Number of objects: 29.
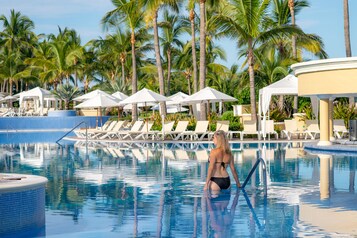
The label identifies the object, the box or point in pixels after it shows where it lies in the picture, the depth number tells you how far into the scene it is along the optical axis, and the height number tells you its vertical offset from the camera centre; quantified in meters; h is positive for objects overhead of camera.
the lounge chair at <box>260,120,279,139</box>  26.45 +0.30
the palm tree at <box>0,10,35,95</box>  62.84 +10.42
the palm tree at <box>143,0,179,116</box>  30.41 +5.95
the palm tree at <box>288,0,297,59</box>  35.83 +6.69
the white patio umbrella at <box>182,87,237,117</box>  27.50 +1.63
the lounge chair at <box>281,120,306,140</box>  26.22 +0.28
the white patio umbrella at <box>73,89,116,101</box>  34.56 +2.28
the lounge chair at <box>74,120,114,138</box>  29.83 +0.28
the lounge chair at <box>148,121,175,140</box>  26.83 +0.20
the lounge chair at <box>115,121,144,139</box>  27.52 +0.26
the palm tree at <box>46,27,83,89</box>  51.84 +6.27
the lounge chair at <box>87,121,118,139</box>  29.04 +0.25
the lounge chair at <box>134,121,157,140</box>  27.23 +0.16
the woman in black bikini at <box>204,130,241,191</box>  11.12 -0.50
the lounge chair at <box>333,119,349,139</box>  24.42 +0.20
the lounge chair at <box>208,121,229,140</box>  26.16 +0.36
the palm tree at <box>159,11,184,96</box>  45.44 +7.33
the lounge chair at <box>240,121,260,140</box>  26.41 +0.18
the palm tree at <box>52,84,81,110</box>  48.09 +3.28
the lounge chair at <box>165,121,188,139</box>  26.69 +0.31
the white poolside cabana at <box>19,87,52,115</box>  46.03 +3.09
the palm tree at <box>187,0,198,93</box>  34.03 +5.16
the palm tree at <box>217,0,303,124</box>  27.41 +4.57
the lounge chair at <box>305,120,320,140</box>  25.89 +0.23
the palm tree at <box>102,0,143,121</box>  33.59 +6.58
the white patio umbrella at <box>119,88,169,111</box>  28.16 +1.68
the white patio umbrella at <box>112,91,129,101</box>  37.00 +2.31
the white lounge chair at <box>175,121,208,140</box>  26.20 +0.14
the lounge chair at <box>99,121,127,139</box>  28.55 +0.24
